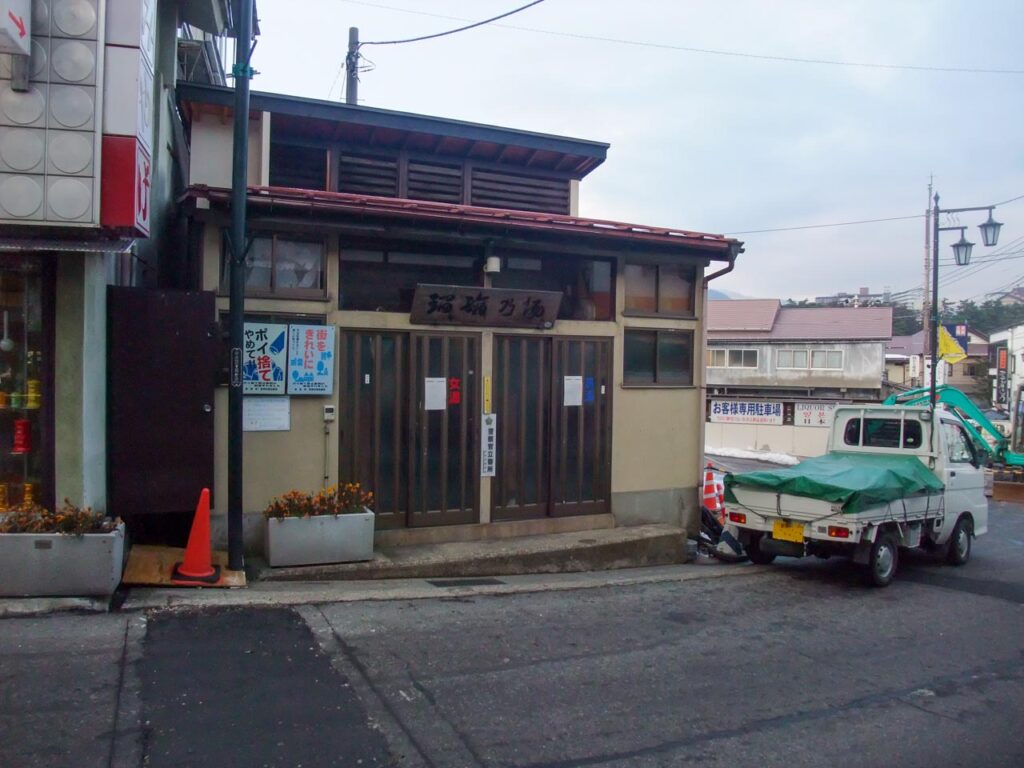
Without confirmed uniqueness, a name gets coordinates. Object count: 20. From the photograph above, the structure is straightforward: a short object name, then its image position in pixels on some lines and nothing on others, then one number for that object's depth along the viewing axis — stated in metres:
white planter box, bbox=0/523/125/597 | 6.74
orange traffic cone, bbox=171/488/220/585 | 7.88
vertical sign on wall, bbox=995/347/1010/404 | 38.41
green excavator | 21.39
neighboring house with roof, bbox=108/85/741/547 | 9.41
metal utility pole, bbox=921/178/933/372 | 34.47
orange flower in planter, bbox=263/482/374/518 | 8.84
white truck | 9.84
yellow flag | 21.83
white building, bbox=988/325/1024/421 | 38.69
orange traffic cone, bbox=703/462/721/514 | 13.51
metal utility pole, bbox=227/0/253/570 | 7.97
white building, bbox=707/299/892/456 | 37.69
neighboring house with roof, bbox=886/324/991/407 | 52.56
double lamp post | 20.36
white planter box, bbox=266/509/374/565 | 8.66
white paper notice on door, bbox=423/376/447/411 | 10.23
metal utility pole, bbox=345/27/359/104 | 19.33
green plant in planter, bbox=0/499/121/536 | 6.88
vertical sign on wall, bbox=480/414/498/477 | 10.62
